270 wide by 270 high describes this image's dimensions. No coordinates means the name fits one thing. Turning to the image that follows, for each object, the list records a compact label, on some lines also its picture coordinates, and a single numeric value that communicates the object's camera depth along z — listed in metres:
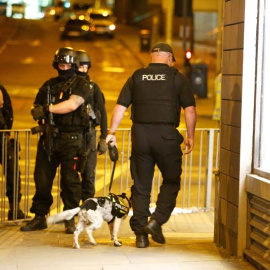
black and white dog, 14.66
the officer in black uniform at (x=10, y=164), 18.48
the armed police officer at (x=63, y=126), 16.31
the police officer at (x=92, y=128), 17.31
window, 13.51
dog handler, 14.73
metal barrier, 18.59
